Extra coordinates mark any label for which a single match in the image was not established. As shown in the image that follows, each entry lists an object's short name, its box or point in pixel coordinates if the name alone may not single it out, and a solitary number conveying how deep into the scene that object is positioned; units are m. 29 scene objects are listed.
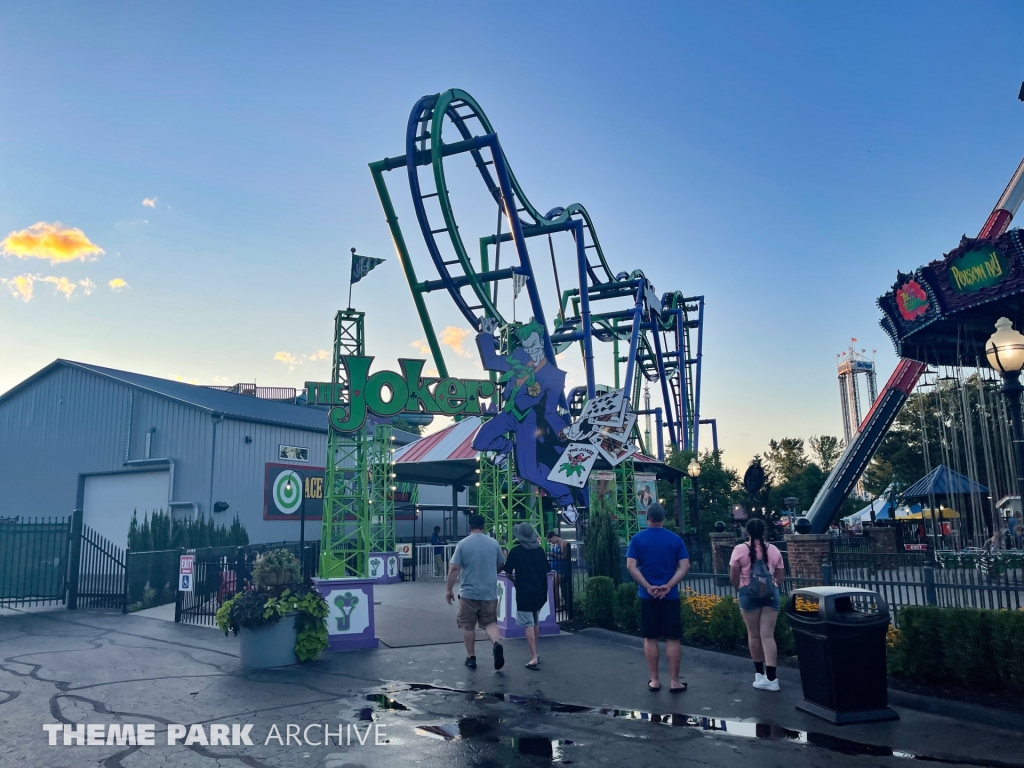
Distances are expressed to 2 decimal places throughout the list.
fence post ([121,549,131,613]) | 15.23
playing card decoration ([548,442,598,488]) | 13.30
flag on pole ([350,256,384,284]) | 17.73
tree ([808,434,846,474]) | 56.78
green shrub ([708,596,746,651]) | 9.23
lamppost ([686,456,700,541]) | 23.83
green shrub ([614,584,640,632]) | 10.93
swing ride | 16.11
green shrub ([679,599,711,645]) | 9.69
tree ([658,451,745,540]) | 33.94
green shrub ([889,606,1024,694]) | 6.60
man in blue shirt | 7.14
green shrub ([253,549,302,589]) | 9.26
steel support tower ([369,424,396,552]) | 21.91
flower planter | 9.04
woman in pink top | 7.12
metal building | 25.75
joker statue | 13.41
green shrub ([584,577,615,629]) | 11.41
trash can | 6.15
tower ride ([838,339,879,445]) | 110.75
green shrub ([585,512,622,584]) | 12.43
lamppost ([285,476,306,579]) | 28.64
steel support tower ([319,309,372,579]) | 14.74
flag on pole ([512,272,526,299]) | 18.74
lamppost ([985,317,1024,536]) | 8.30
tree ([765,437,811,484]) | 51.16
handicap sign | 13.53
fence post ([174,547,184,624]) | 13.60
